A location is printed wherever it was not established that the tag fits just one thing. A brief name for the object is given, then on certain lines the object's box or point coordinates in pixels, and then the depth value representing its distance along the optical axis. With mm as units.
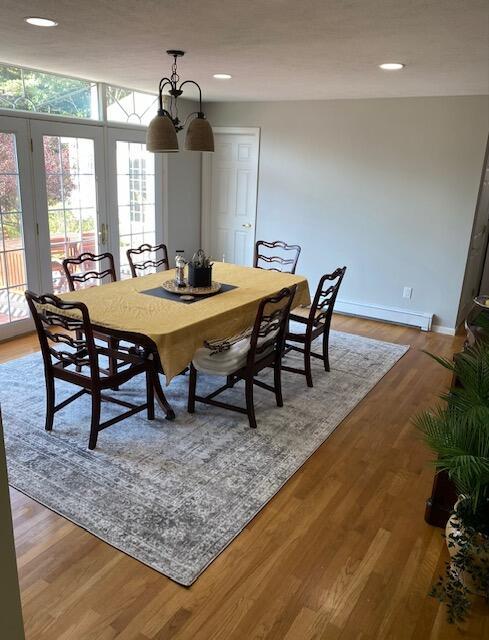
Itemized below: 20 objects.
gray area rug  2307
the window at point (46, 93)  4246
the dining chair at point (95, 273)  3156
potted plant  1765
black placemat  3422
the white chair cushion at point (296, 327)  5075
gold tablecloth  2834
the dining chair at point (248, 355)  3098
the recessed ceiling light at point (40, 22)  2596
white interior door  6152
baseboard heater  5430
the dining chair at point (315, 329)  3687
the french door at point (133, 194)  5367
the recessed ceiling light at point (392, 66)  3367
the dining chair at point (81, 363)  2752
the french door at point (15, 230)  4332
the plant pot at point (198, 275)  3660
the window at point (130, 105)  5180
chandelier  3008
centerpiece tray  3537
